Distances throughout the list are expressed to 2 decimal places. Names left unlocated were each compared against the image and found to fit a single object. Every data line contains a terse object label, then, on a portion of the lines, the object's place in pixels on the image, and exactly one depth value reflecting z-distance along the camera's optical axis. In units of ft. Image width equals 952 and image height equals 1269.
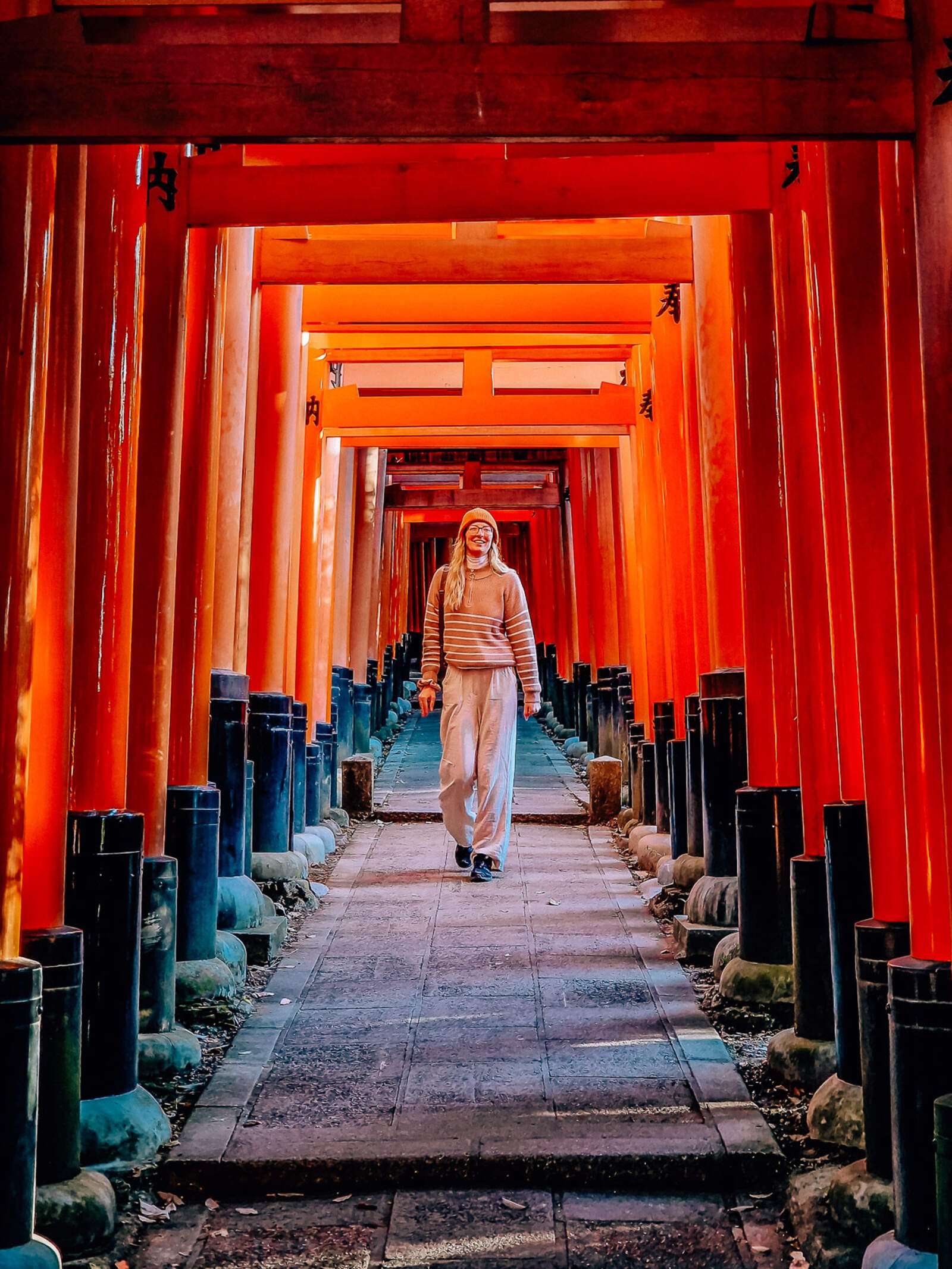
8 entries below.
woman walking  23.54
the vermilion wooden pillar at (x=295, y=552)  25.70
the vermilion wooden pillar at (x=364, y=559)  48.29
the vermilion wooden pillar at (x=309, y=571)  30.37
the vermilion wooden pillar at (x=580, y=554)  51.29
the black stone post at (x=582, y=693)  52.42
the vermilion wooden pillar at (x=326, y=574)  32.76
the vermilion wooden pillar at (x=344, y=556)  39.14
